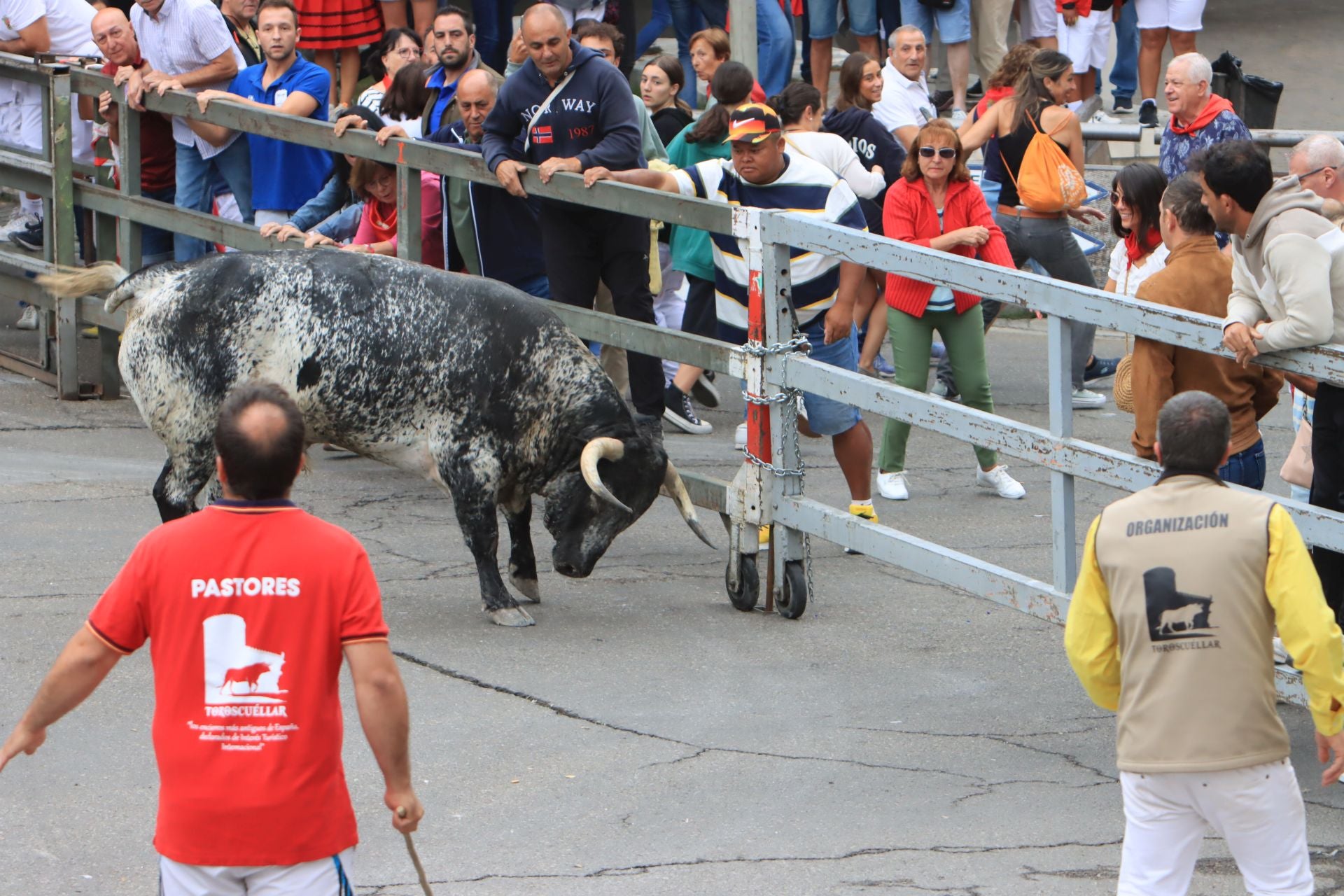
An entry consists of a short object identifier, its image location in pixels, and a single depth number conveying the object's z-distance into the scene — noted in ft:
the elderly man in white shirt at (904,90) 74.43
